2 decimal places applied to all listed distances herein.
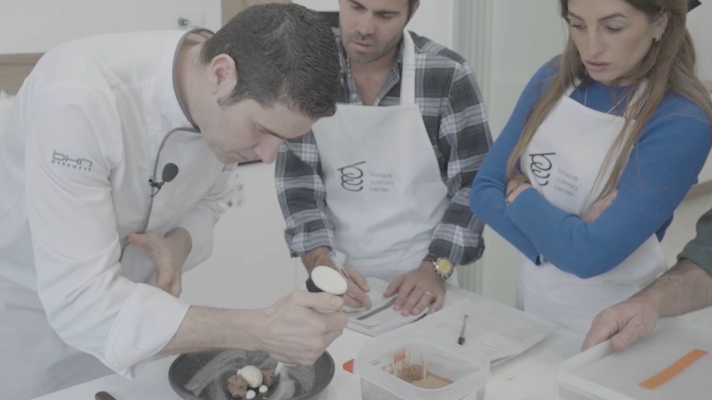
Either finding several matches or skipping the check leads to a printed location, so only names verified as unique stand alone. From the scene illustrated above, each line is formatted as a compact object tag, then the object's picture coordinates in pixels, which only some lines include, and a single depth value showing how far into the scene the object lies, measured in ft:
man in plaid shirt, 6.22
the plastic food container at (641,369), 3.87
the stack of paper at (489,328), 4.57
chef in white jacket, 3.92
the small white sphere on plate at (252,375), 4.10
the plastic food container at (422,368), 3.65
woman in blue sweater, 4.77
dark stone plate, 4.03
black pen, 4.66
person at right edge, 4.38
